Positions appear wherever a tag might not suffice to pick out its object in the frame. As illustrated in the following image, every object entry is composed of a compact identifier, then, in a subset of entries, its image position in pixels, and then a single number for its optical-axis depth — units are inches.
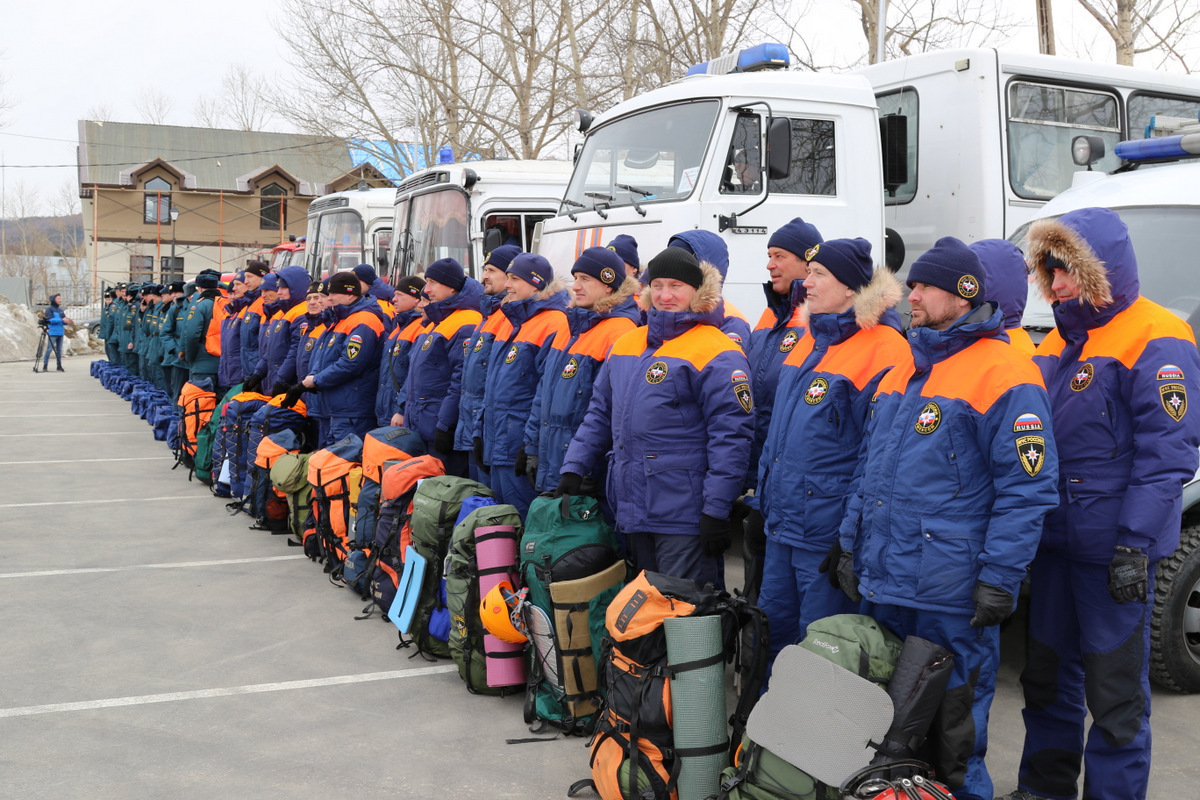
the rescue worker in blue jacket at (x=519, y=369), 247.9
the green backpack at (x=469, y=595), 204.2
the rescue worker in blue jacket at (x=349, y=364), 337.1
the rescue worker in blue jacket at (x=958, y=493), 133.8
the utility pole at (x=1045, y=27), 601.6
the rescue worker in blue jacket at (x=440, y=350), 295.9
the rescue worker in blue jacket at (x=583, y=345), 218.5
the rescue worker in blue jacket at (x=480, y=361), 265.1
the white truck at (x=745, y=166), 281.1
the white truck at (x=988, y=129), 299.4
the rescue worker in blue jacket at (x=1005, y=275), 150.0
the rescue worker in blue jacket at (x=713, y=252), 210.7
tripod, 1059.5
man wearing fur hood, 136.9
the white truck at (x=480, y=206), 451.2
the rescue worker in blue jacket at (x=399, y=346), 322.3
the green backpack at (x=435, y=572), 223.3
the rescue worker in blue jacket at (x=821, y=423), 160.4
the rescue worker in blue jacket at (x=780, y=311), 195.9
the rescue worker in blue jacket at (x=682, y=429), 178.4
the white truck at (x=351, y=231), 604.7
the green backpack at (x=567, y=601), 184.2
